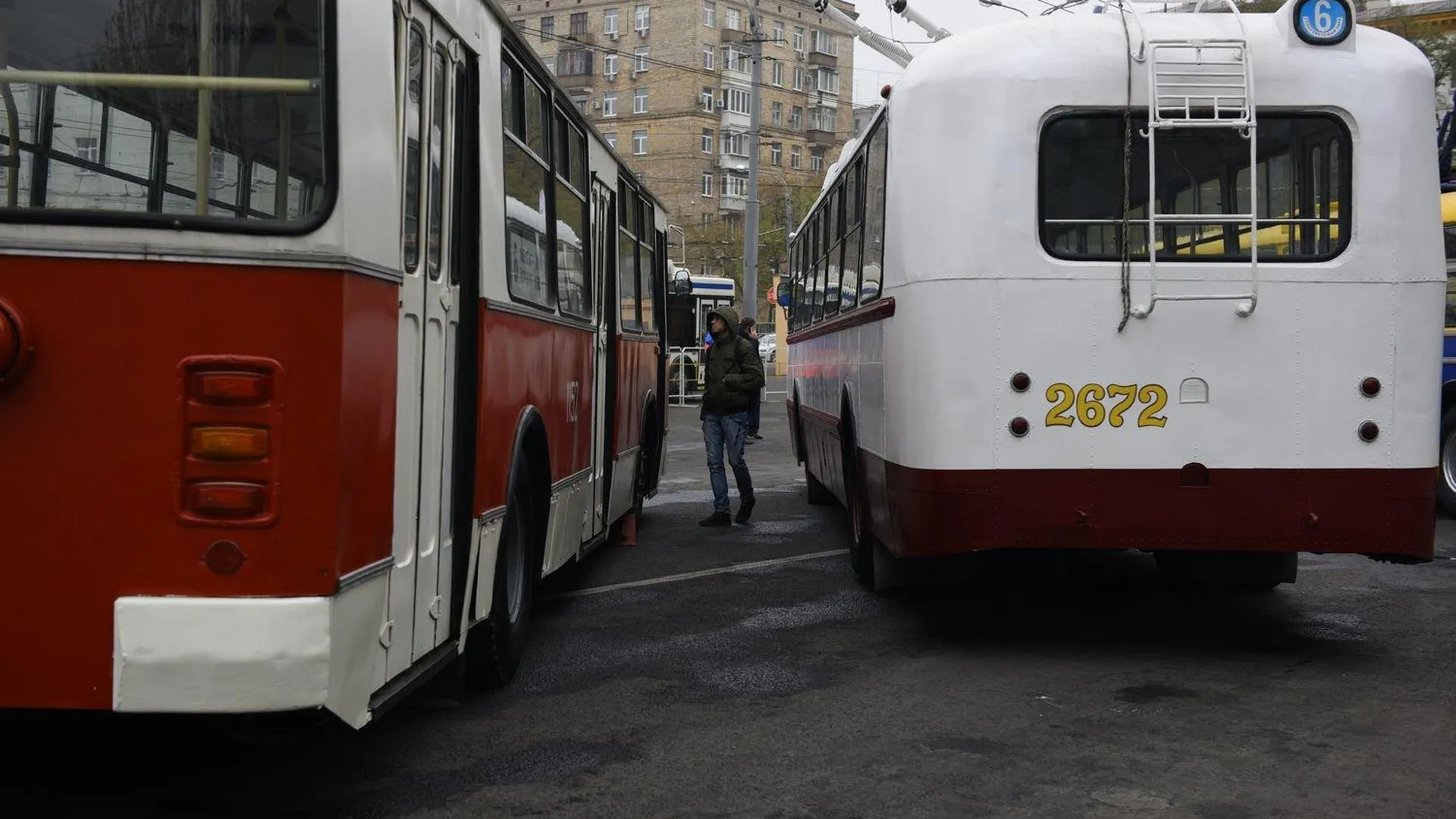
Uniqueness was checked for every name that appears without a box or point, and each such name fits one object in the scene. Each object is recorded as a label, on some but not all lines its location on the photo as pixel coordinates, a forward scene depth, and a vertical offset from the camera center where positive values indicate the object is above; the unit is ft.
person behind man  76.13 +3.26
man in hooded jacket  46.21 +0.22
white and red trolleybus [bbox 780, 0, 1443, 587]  25.21 +1.79
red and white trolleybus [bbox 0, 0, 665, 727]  14.52 +0.40
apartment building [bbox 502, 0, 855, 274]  269.03 +52.02
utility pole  118.32 +13.59
